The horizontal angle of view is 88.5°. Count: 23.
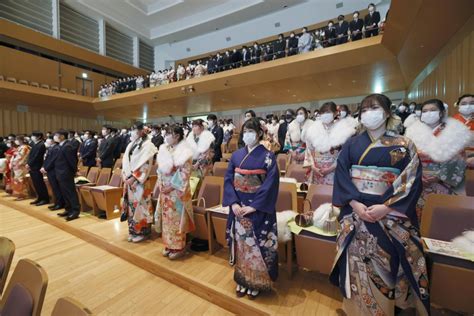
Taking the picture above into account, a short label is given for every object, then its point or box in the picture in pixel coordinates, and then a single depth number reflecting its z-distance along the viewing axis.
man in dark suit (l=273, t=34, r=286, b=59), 8.74
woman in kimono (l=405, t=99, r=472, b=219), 2.15
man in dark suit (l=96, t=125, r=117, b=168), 6.06
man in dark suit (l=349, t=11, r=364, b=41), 7.05
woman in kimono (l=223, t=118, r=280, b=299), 1.95
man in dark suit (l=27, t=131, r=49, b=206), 5.22
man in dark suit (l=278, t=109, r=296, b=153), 6.31
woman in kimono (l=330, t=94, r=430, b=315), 1.41
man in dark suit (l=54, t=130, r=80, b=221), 4.37
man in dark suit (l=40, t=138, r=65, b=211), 4.55
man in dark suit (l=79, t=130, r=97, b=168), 6.29
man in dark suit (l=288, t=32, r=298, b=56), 8.51
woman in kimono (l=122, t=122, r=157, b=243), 3.20
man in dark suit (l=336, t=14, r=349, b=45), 7.41
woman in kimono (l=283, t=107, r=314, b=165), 4.41
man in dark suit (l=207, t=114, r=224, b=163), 5.76
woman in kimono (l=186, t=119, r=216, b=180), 4.01
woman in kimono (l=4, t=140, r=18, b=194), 6.21
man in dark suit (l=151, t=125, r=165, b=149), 7.75
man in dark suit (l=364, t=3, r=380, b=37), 6.80
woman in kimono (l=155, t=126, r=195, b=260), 2.75
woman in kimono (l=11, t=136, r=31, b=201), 5.85
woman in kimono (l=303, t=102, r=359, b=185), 2.85
